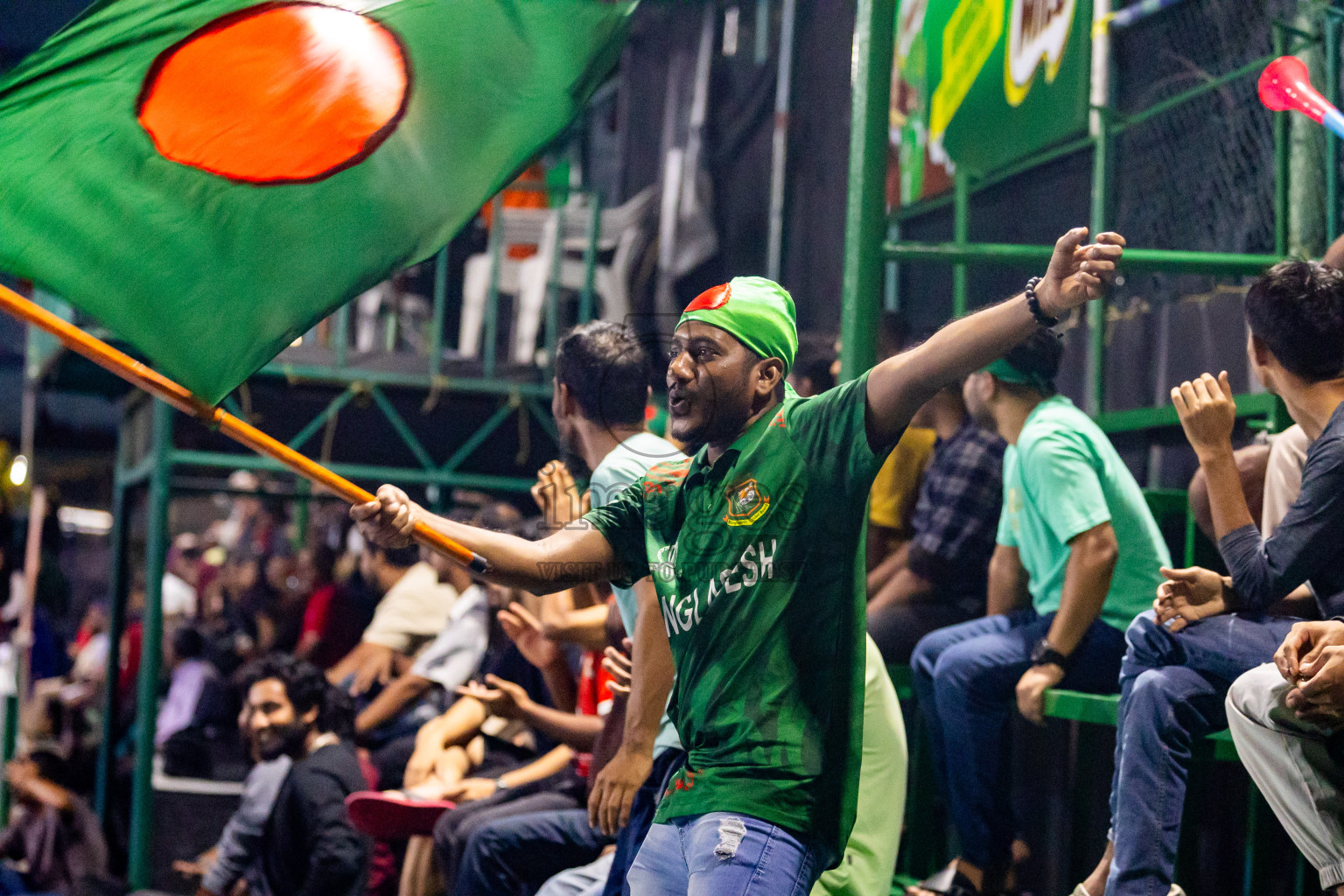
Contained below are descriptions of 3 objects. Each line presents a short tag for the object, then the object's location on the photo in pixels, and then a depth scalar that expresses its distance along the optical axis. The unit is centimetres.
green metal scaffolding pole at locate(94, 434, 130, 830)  926
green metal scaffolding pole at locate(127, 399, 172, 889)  785
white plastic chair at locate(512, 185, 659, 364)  1040
